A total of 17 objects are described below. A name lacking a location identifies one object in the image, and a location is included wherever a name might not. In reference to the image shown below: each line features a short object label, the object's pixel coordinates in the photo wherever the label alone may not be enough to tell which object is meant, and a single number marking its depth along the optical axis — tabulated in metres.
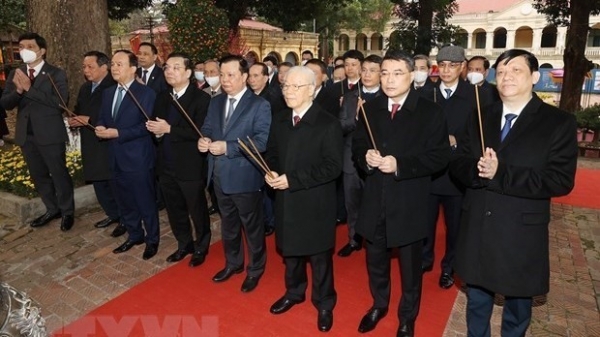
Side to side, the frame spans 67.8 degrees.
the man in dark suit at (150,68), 6.39
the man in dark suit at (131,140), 4.79
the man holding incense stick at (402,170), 3.25
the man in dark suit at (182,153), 4.48
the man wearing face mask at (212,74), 6.01
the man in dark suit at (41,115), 5.54
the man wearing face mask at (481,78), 4.66
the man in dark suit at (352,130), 4.82
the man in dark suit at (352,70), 5.68
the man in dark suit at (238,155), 4.08
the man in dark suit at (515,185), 2.71
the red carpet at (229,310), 3.70
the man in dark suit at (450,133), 4.34
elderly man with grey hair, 3.42
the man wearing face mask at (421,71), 5.62
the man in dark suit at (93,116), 5.48
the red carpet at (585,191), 7.14
